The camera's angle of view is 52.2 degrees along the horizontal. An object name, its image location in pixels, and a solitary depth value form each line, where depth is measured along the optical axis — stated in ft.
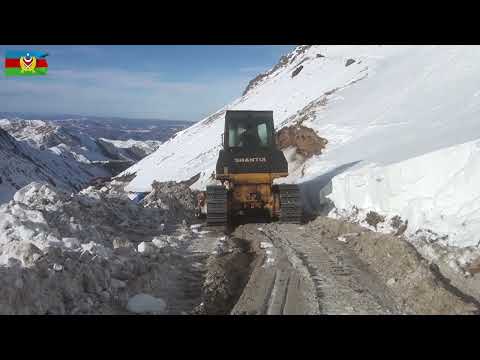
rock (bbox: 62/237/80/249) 25.47
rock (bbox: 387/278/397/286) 25.58
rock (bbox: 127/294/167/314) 22.00
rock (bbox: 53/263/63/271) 21.53
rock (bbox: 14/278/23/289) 19.31
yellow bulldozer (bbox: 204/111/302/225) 44.83
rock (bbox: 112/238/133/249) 29.20
